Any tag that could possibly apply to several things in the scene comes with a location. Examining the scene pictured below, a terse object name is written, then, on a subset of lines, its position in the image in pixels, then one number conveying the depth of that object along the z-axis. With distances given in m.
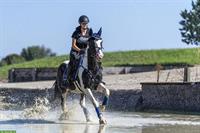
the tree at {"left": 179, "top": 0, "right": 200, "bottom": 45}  44.16
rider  18.34
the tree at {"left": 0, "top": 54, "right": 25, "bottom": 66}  100.24
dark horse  17.55
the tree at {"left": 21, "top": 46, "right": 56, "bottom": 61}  116.88
